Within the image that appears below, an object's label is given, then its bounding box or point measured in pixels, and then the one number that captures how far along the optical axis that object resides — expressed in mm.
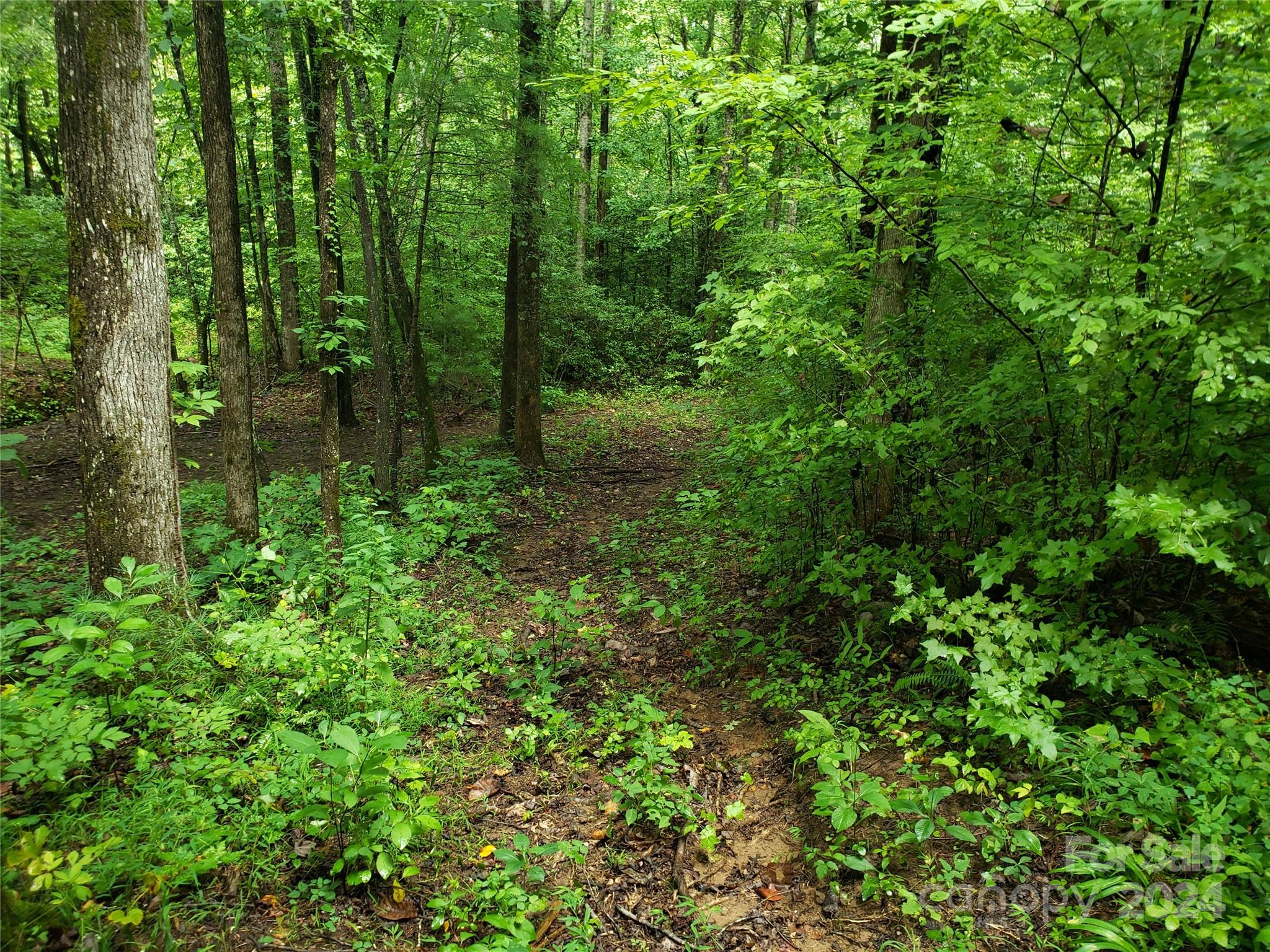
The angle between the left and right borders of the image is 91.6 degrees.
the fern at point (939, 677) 4000
